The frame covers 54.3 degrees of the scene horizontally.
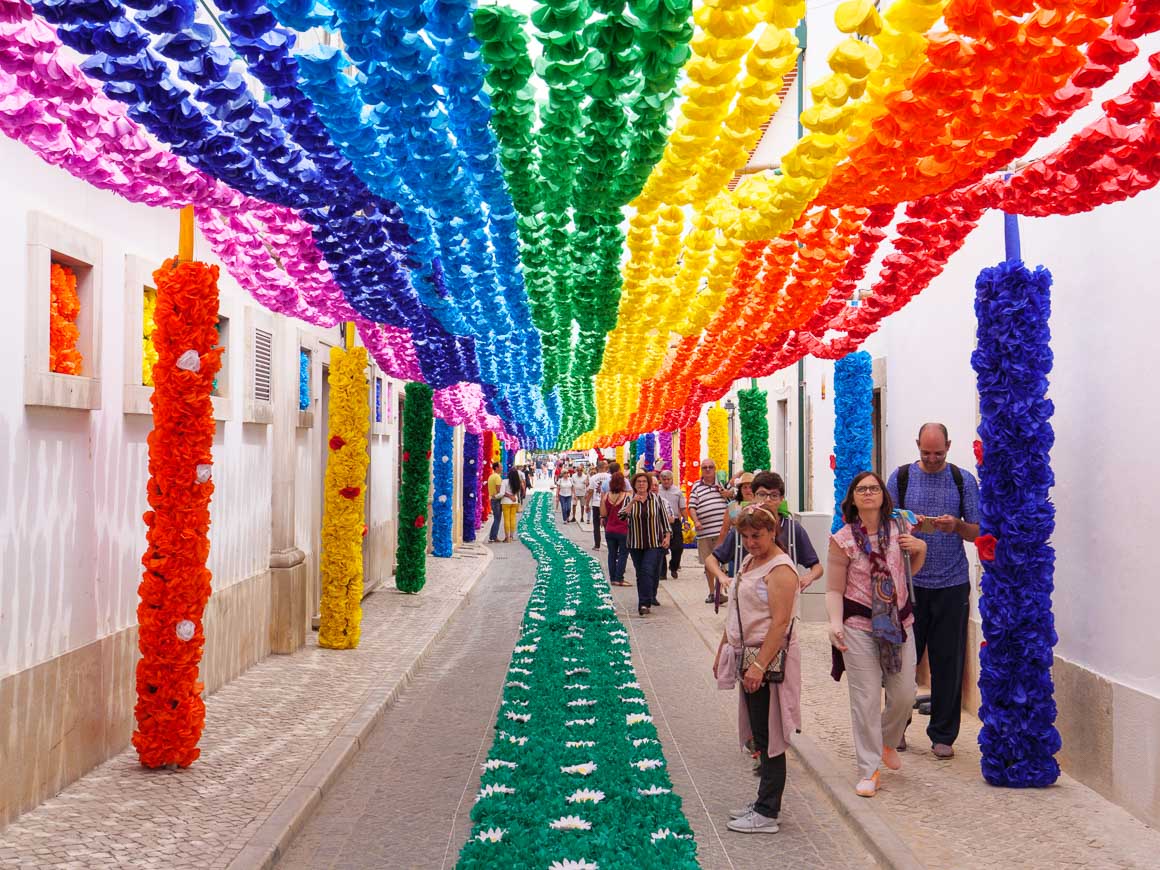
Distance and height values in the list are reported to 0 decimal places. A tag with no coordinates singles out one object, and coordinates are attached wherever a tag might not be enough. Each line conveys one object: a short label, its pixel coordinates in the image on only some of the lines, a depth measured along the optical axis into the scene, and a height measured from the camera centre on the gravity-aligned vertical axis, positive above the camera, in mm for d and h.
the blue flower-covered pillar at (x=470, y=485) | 30000 -603
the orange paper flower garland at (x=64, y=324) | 6414 +808
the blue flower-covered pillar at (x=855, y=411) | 11414 +513
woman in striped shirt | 14523 -941
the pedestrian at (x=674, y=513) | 17500 -830
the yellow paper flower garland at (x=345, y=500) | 11258 -368
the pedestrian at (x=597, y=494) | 24594 -720
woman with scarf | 6332 -836
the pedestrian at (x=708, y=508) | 14977 -608
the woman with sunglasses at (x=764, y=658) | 5797 -1021
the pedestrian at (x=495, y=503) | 29953 -1064
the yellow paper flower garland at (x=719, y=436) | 23844 +557
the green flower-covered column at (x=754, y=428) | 16578 +507
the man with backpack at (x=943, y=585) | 7234 -791
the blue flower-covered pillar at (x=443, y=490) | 23266 -553
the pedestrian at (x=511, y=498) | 29912 -935
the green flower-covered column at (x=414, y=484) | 15898 -291
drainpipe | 16075 +949
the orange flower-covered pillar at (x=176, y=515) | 6527 -296
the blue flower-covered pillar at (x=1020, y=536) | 6410 -426
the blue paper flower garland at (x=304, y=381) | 12430 +925
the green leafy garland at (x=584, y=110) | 3924 +1459
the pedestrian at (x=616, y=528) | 17062 -1001
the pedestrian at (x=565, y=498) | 39969 -1239
